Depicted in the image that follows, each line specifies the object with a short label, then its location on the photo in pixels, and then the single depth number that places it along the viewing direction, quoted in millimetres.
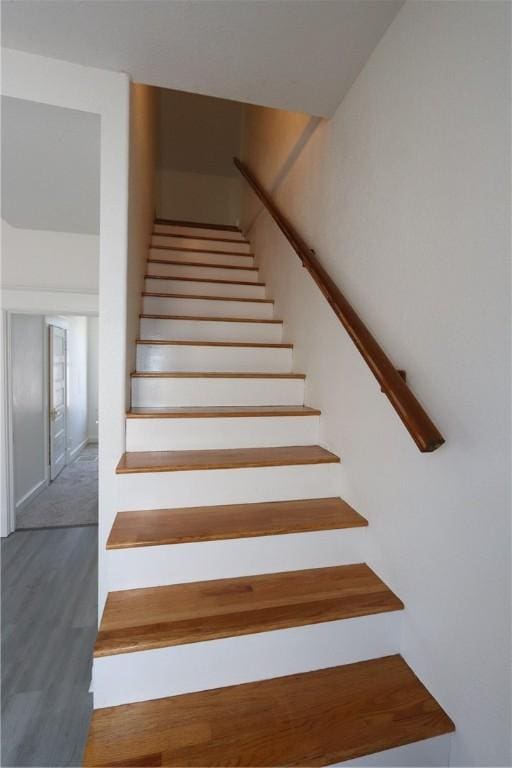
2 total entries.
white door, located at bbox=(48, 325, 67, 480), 4477
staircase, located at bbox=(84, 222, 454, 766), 968
